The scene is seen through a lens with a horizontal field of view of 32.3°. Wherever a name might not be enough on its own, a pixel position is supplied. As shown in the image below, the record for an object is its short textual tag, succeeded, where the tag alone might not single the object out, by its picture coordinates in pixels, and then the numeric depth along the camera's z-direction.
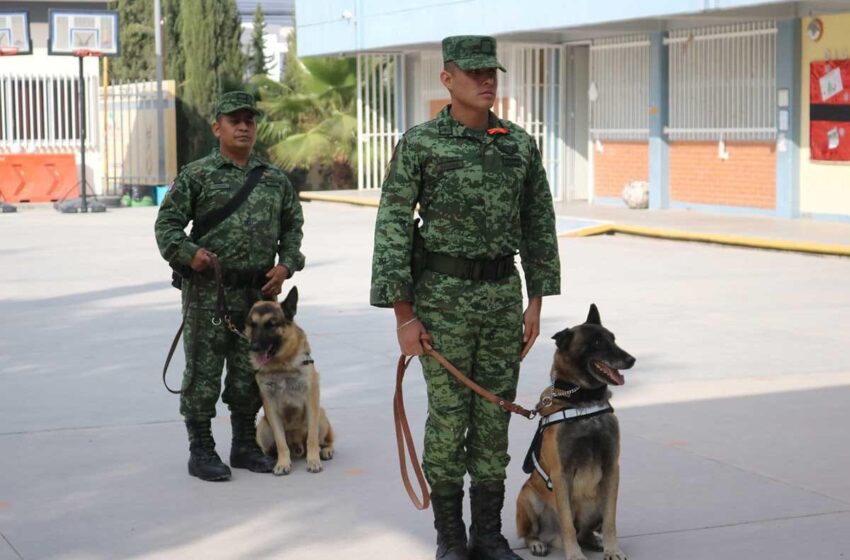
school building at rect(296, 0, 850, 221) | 21.62
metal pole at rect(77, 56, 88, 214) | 27.77
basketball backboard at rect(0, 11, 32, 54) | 30.92
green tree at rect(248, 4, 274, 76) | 44.66
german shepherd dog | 6.85
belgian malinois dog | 5.33
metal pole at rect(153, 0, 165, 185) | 32.94
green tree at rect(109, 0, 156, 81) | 50.75
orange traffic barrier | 31.00
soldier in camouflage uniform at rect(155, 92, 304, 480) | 6.91
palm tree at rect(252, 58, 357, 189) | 33.28
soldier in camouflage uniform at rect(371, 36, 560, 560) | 5.18
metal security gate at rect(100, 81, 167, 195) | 33.56
